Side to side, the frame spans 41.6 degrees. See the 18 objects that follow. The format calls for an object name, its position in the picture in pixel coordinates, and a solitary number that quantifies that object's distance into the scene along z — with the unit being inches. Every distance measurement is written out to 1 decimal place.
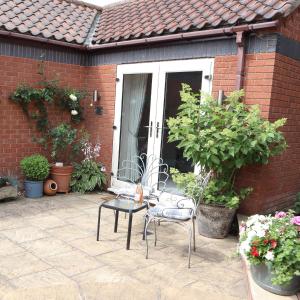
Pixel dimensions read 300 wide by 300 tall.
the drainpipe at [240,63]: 204.8
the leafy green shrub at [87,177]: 283.1
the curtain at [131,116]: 272.7
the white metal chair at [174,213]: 169.0
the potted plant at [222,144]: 182.5
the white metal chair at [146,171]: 253.4
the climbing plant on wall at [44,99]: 268.2
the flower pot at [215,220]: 194.4
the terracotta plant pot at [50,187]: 273.6
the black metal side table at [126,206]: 174.1
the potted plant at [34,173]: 262.8
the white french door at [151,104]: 237.6
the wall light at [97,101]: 297.6
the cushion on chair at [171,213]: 169.5
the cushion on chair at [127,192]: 203.9
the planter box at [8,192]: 246.2
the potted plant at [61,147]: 278.2
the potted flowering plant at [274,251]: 126.0
